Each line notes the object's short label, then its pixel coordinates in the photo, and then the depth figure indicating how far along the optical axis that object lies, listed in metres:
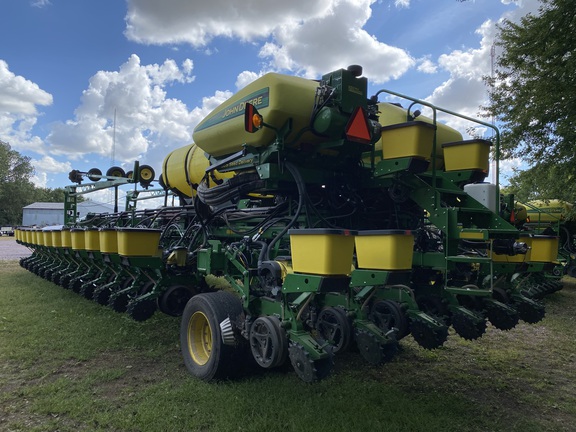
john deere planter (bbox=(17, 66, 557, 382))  3.37
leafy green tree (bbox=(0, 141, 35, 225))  57.81
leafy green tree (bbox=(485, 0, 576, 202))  8.12
